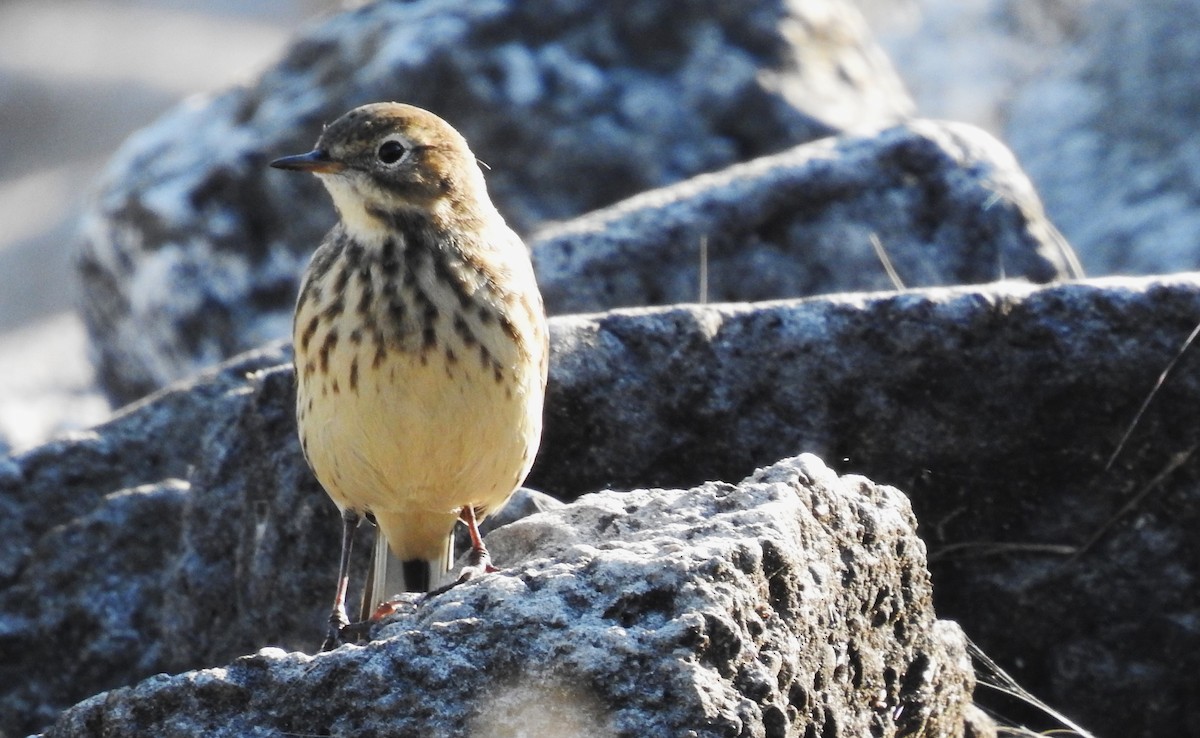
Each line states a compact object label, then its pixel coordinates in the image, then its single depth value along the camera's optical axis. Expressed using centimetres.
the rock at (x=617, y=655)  754
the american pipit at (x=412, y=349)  1056
